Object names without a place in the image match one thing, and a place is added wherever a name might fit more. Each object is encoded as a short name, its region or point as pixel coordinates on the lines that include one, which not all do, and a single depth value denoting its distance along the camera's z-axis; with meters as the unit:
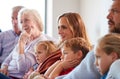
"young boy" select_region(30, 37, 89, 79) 2.02
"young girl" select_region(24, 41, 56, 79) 2.46
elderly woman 2.78
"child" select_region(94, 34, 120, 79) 1.54
